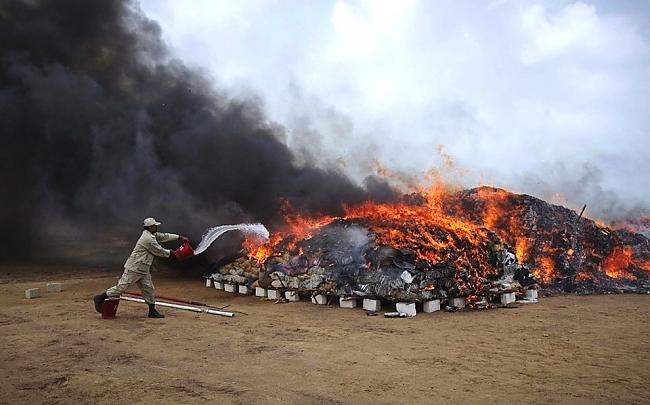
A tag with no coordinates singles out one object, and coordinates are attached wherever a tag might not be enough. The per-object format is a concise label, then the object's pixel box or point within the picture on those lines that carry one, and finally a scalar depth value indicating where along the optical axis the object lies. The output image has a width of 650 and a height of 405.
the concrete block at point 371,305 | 10.97
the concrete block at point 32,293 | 11.95
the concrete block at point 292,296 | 12.37
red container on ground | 9.35
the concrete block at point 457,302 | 11.49
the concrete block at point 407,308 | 10.49
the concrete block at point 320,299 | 11.92
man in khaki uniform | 9.63
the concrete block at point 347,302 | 11.41
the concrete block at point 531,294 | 12.86
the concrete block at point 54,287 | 13.01
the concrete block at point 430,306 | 10.95
